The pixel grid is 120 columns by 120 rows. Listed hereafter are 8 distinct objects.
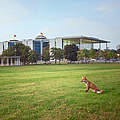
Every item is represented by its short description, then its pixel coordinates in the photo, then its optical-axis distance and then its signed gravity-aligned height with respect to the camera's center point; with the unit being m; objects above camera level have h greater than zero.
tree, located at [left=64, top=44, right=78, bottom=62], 64.25 +3.06
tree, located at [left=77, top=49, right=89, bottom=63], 59.17 +2.39
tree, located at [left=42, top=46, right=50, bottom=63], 59.86 +1.60
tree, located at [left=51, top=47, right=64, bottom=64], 58.58 +2.38
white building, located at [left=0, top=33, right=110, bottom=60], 72.73 +9.19
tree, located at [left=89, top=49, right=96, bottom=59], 60.93 +2.85
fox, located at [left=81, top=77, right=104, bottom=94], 8.03 -1.30
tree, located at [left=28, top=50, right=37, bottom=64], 53.19 +1.08
